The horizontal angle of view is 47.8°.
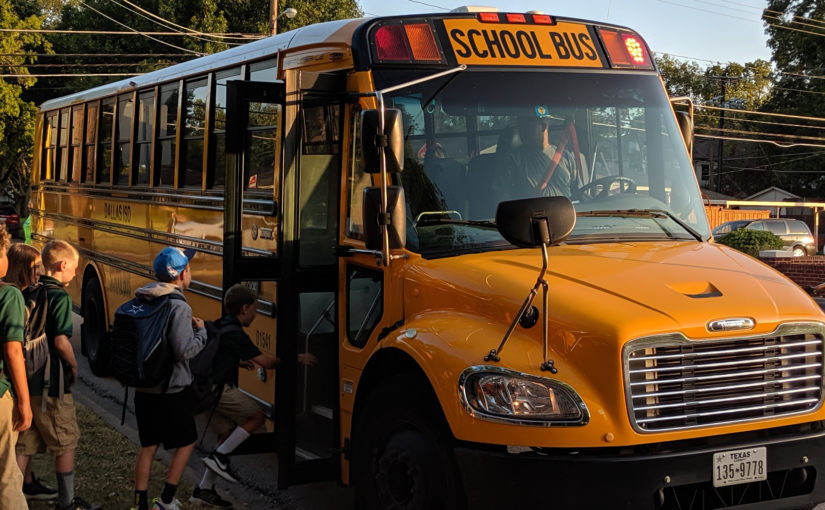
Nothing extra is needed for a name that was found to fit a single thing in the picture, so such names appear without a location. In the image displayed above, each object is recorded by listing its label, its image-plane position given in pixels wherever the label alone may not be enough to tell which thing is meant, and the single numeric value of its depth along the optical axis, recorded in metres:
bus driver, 5.02
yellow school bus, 3.90
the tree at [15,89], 36.94
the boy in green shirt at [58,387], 5.38
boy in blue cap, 5.22
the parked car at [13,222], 36.97
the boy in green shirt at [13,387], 4.50
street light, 27.80
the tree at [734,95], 57.19
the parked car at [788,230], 31.06
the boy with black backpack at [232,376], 5.57
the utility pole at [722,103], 50.54
